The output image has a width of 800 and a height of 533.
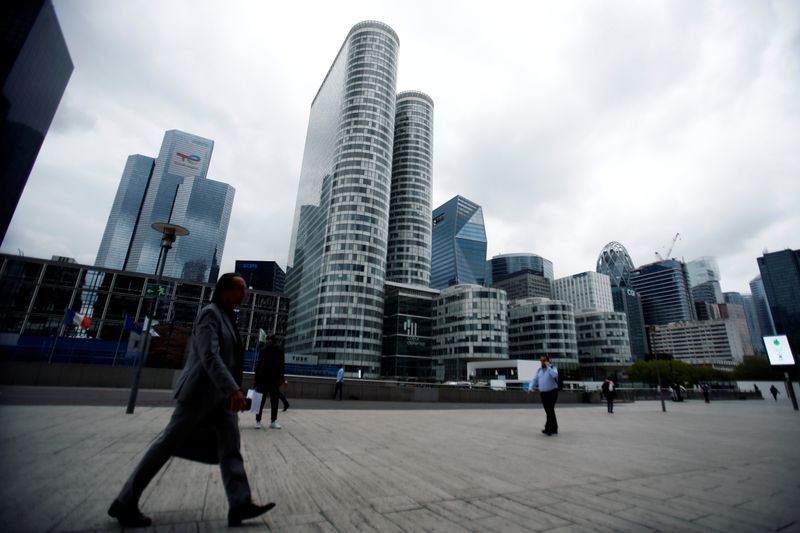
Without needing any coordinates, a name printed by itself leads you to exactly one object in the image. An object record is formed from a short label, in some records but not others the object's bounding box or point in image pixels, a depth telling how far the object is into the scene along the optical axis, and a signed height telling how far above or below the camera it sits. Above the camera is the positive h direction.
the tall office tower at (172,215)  179.66 +76.36
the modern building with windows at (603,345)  112.06 +10.51
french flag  19.83 +1.98
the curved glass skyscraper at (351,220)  93.88 +42.95
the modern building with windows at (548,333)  100.69 +12.45
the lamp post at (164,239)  9.86 +3.42
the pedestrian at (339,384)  18.81 -0.96
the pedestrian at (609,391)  18.34 -0.64
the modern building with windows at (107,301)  79.62 +13.61
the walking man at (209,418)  2.50 -0.46
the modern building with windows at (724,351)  192.00 +17.57
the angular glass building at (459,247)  173.00 +61.60
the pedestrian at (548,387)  8.67 -0.29
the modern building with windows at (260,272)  162.50 +42.00
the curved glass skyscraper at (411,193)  126.06 +64.25
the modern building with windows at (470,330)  95.38 +11.51
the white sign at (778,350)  19.61 +2.00
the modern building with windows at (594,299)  197.25 +42.86
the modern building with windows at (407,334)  101.94 +10.25
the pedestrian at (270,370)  8.52 -0.16
